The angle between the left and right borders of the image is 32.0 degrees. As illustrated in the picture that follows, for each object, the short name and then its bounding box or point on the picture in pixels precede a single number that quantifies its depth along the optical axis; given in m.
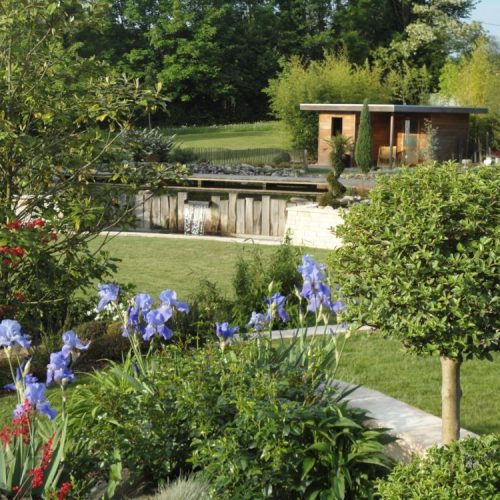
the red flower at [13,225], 7.41
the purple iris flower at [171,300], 4.94
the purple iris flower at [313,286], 4.97
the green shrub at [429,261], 4.17
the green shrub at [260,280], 9.51
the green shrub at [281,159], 35.42
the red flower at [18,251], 7.55
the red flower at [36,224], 7.91
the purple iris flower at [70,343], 4.36
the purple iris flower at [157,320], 4.83
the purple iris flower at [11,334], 4.35
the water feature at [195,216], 21.16
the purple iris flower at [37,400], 4.03
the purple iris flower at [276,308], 4.99
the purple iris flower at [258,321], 5.31
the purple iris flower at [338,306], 5.09
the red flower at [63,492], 3.66
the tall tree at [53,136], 7.98
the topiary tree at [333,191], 18.91
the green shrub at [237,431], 4.38
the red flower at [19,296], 8.19
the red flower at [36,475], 3.77
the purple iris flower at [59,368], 4.30
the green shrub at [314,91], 39.84
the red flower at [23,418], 4.05
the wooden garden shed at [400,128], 34.78
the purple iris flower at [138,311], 5.09
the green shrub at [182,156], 32.44
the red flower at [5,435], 4.28
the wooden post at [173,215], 21.70
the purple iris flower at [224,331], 4.86
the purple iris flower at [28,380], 4.27
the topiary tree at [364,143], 32.44
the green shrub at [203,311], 8.66
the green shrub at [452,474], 3.58
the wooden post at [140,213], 22.06
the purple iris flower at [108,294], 5.07
